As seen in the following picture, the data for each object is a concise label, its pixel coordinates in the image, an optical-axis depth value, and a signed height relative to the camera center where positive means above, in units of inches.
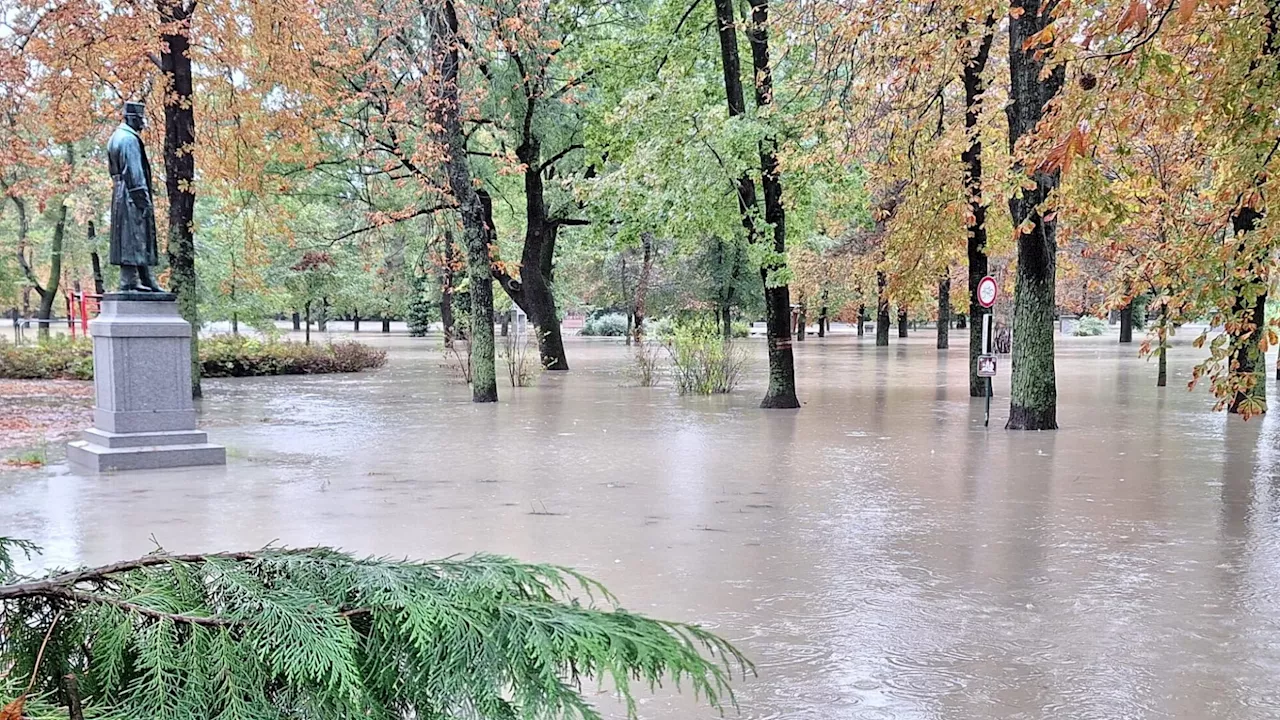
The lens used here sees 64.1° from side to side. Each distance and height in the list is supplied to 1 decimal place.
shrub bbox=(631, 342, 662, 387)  914.9 -42.8
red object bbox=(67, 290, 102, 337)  1286.2 +25.7
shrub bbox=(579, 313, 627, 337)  2615.7 -17.1
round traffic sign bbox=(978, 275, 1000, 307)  609.6 +14.7
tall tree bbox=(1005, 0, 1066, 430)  523.2 +22.7
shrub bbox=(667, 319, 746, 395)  808.3 -35.7
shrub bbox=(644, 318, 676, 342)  887.3 -10.8
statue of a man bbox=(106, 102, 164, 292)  438.6 +51.3
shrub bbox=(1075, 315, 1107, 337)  2645.2 -33.9
